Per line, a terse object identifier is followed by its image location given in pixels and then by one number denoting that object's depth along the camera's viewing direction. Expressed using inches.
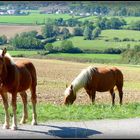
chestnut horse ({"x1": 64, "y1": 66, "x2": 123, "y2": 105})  1011.8
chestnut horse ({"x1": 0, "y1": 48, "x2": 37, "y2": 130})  560.9
